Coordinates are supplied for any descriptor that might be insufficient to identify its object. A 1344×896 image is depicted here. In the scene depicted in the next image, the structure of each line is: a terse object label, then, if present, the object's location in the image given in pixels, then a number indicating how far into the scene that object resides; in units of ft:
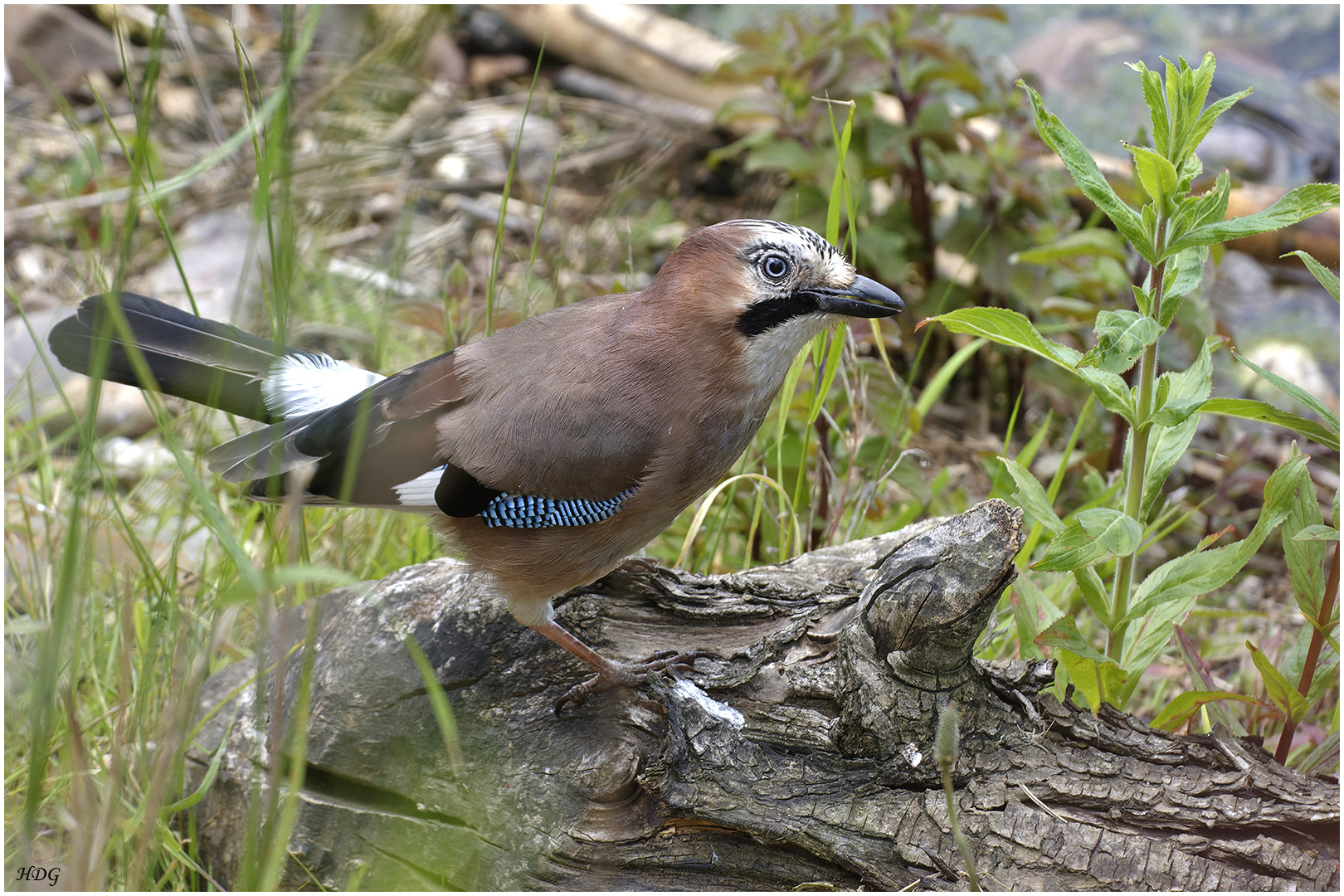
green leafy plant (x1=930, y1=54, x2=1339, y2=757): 14.92
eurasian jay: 19.10
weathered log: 15.98
